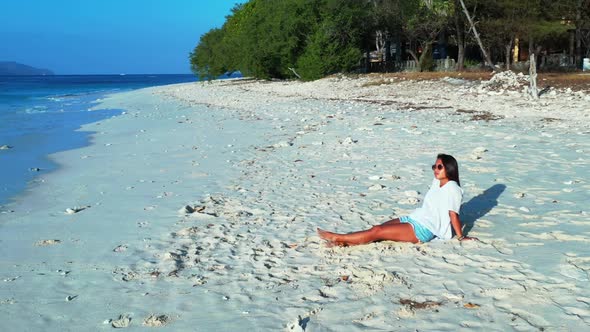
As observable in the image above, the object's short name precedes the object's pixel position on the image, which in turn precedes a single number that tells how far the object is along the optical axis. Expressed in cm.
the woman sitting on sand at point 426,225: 495
